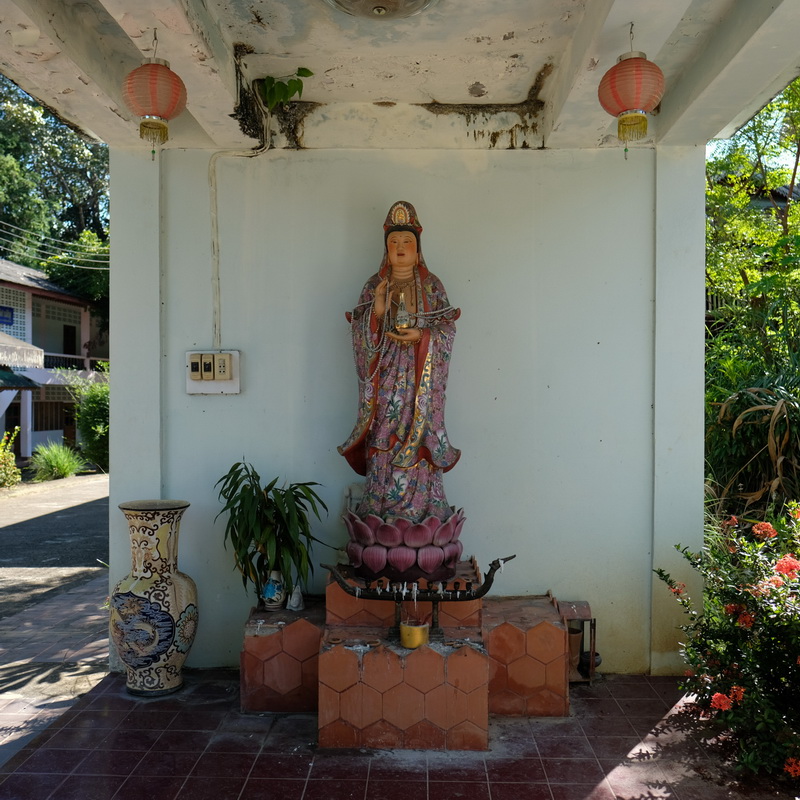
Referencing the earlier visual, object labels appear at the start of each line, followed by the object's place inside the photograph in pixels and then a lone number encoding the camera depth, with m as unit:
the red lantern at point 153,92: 3.03
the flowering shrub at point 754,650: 3.07
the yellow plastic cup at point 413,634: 3.39
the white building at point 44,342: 18.64
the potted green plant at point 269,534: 3.87
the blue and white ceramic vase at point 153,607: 3.77
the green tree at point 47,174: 22.59
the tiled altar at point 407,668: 3.33
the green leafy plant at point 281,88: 3.95
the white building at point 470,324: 4.29
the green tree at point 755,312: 5.61
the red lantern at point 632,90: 2.97
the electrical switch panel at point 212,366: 4.30
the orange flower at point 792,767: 2.91
